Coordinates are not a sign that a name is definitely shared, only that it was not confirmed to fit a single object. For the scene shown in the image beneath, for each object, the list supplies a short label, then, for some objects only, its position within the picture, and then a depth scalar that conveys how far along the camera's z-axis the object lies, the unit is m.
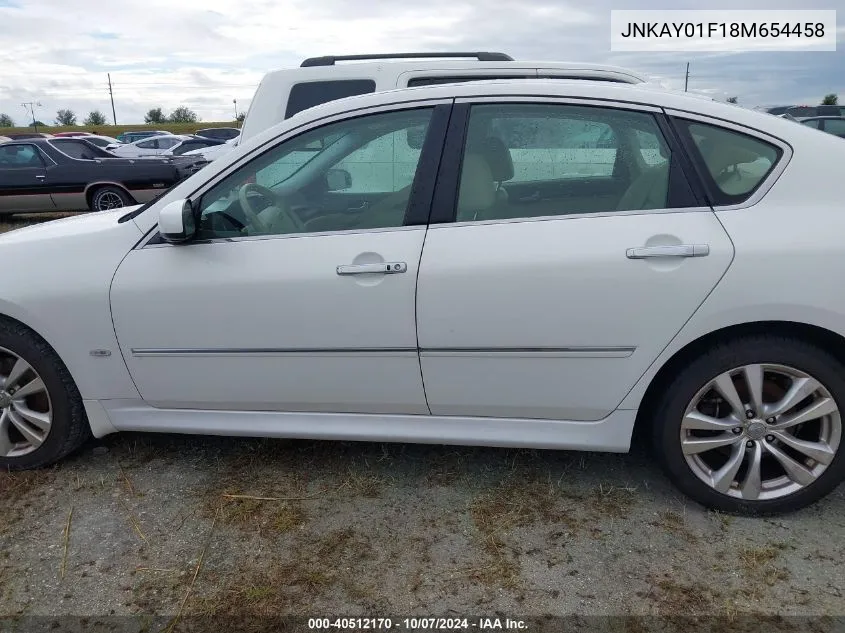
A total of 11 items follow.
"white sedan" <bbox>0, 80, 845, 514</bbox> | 2.43
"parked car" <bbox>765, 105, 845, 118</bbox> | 20.79
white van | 4.93
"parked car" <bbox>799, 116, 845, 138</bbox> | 15.81
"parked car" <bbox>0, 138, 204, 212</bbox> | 10.20
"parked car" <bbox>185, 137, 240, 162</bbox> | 12.37
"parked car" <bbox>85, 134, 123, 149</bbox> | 19.36
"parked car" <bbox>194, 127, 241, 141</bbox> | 31.05
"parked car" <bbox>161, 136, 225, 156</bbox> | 18.33
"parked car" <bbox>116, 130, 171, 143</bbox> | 30.45
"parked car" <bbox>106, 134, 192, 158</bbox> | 19.44
